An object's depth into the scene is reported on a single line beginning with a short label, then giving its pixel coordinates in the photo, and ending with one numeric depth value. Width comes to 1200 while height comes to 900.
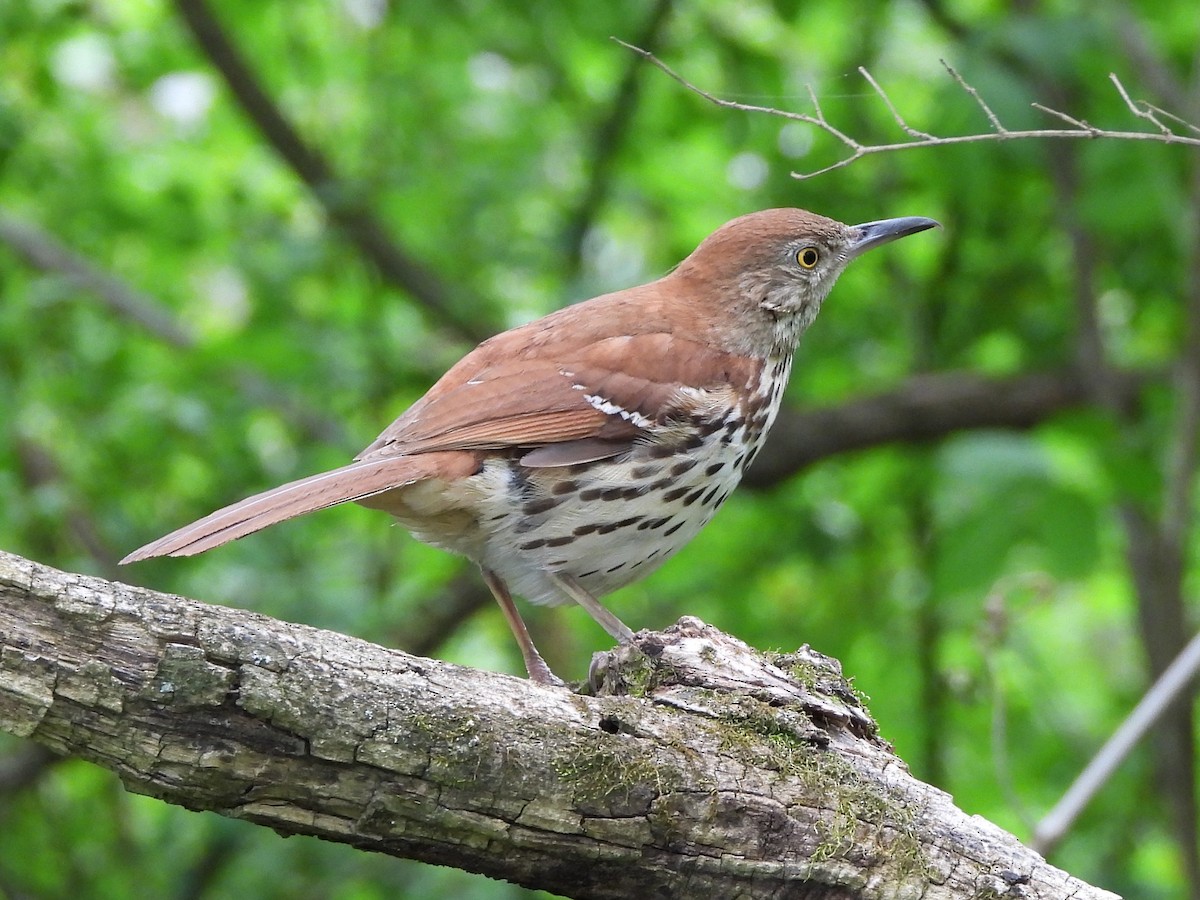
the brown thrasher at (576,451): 6.70
